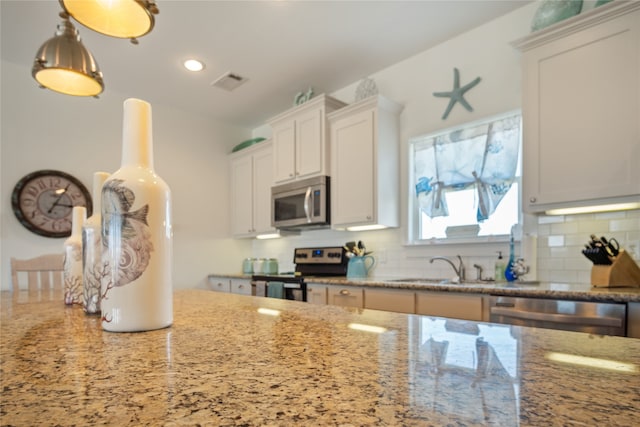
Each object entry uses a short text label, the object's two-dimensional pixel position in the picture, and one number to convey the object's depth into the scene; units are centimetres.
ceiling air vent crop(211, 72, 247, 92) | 343
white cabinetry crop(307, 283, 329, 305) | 280
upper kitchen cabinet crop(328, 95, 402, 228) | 296
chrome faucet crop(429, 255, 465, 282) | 267
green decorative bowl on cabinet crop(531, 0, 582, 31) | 213
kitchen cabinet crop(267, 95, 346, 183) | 328
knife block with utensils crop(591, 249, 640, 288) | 183
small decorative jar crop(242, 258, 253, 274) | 444
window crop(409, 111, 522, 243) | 261
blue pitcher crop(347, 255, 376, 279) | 307
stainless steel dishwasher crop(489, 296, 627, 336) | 153
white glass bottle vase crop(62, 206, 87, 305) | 98
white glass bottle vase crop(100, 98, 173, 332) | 64
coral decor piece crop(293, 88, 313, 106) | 350
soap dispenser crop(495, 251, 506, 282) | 244
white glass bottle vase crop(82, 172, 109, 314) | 82
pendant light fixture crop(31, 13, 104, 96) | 165
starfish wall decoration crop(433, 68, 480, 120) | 277
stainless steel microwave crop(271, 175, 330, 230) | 325
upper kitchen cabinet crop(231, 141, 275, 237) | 407
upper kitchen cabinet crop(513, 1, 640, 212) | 184
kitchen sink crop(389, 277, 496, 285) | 249
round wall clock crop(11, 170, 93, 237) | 319
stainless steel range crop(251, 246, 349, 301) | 307
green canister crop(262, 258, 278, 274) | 399
